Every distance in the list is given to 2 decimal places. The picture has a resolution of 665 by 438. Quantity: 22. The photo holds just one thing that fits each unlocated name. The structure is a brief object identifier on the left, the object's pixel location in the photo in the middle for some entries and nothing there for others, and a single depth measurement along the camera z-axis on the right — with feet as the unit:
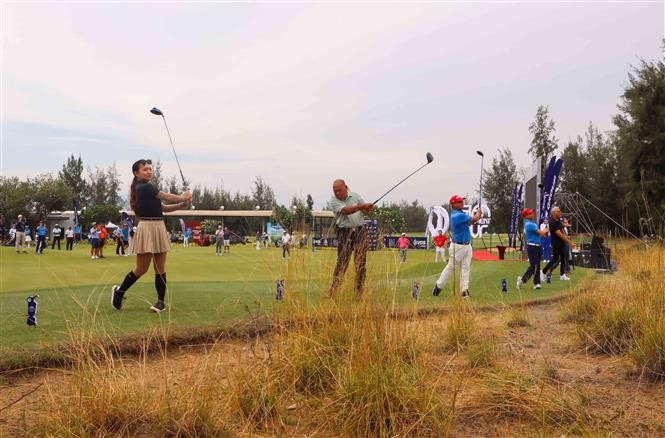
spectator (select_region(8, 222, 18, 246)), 130.84
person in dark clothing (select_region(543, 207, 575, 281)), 41.93
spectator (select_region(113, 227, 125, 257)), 90.31
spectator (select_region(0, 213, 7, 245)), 139.09
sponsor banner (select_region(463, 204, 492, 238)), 123.95
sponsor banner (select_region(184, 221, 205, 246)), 156.19
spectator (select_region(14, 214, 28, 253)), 84.79
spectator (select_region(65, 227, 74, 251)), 112.16
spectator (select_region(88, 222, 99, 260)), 79.92
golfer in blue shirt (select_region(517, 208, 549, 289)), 38.40
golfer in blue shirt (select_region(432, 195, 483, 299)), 29.94
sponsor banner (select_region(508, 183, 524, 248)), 91.56
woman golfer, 21.84
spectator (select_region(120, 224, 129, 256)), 92.99
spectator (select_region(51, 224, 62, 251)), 111.96
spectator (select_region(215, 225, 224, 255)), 99.24
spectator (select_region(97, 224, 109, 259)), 80.69
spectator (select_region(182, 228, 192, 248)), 142.92
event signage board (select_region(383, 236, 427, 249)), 136.43
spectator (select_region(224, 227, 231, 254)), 107.17
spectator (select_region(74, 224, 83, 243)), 141.05
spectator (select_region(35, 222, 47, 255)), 83.73
